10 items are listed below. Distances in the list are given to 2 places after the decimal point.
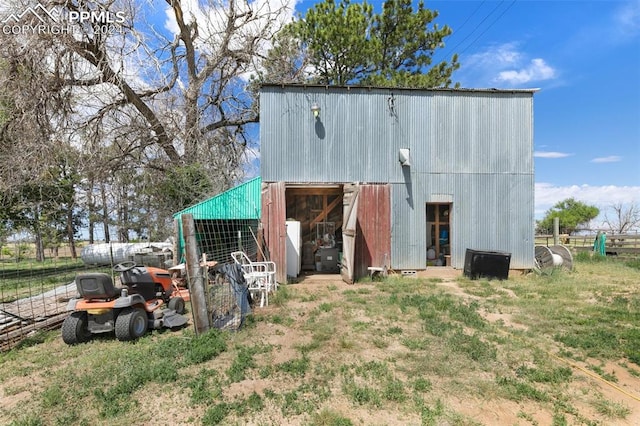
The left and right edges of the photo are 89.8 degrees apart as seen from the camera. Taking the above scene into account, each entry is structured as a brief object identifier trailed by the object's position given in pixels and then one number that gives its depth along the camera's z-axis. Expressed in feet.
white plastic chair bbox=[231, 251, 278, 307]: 21.06
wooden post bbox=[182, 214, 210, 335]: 14.39
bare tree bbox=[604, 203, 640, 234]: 80.84
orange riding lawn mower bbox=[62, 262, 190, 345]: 14.37
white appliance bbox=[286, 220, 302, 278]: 29.73
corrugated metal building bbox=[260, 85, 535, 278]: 29.40
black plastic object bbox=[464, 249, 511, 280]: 28.53
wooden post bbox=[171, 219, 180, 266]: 28.42
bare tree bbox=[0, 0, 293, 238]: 31.27
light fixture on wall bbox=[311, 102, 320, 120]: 29.24
